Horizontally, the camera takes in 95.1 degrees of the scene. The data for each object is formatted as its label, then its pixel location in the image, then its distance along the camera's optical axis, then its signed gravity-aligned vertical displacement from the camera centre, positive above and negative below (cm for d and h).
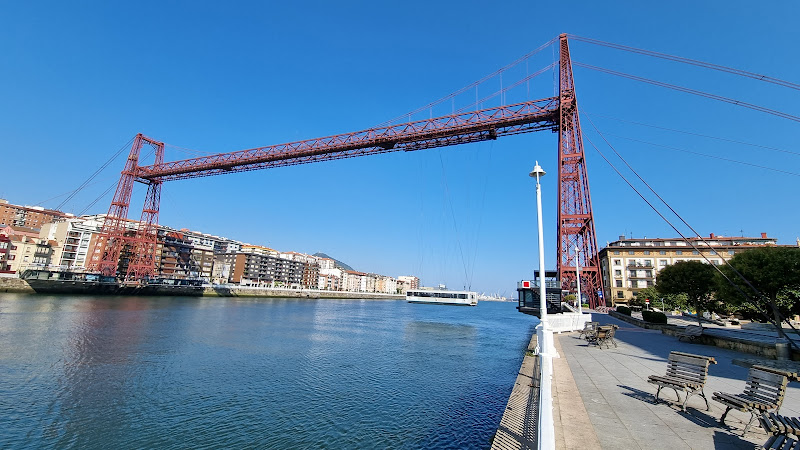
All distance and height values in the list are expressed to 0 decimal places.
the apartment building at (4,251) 6400 +346
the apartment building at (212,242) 11051 +1315
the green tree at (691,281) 2502 +205
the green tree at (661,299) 3768 +111
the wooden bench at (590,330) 1388 -96
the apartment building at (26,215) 9125 +1449
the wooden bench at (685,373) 549 -98
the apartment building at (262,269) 11306 +562
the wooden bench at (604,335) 1248 -99
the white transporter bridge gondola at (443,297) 8056 -14
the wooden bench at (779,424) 370 -111
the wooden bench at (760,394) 449 -100
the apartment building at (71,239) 7725 +767
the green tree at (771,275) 1400 +157
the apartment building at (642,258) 6406 +878
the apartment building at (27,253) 6744 +370
